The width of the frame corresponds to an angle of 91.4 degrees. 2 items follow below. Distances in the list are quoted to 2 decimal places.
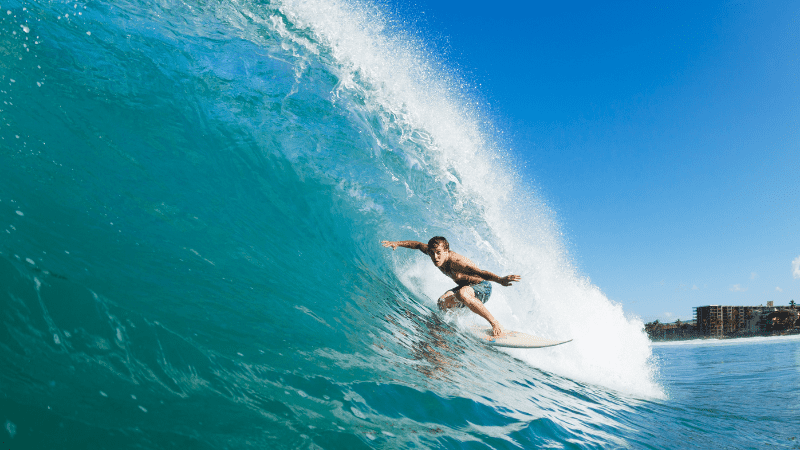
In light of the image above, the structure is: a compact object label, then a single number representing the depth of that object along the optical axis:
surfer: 5.82
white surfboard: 5.96
